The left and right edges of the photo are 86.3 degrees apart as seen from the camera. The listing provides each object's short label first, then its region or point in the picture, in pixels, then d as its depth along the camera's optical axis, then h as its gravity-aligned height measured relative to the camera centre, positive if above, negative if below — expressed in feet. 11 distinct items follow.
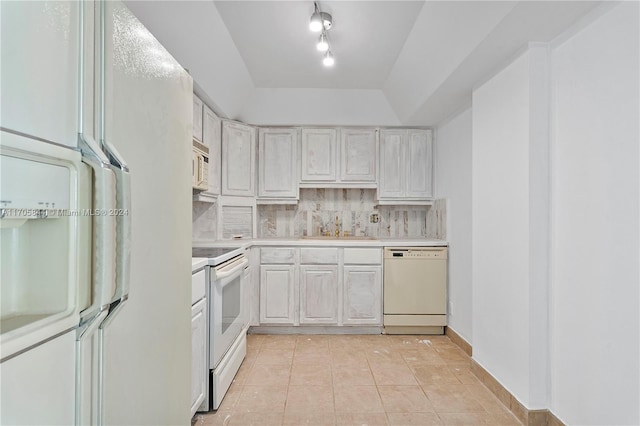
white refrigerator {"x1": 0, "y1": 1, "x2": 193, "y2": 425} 1.75 +0.00
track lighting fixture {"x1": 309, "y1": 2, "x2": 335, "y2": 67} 7.04 +4.15
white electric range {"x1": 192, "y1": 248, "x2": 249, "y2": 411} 6.72 -2.23
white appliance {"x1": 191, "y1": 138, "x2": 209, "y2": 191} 8.21 +1.26
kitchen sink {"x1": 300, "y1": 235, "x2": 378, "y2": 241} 12.69 -0.79
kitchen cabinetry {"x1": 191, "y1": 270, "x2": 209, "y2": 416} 5.96 -2.26
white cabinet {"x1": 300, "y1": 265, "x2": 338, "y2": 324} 11.21 -2.55
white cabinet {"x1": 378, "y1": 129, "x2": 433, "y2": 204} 12.40 +1.90
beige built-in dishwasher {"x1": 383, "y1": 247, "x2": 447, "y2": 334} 11.15 -2.39
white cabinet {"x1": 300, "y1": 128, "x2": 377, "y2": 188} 12.31 +2.12
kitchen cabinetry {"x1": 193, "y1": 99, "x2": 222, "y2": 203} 9.07 +2.22
